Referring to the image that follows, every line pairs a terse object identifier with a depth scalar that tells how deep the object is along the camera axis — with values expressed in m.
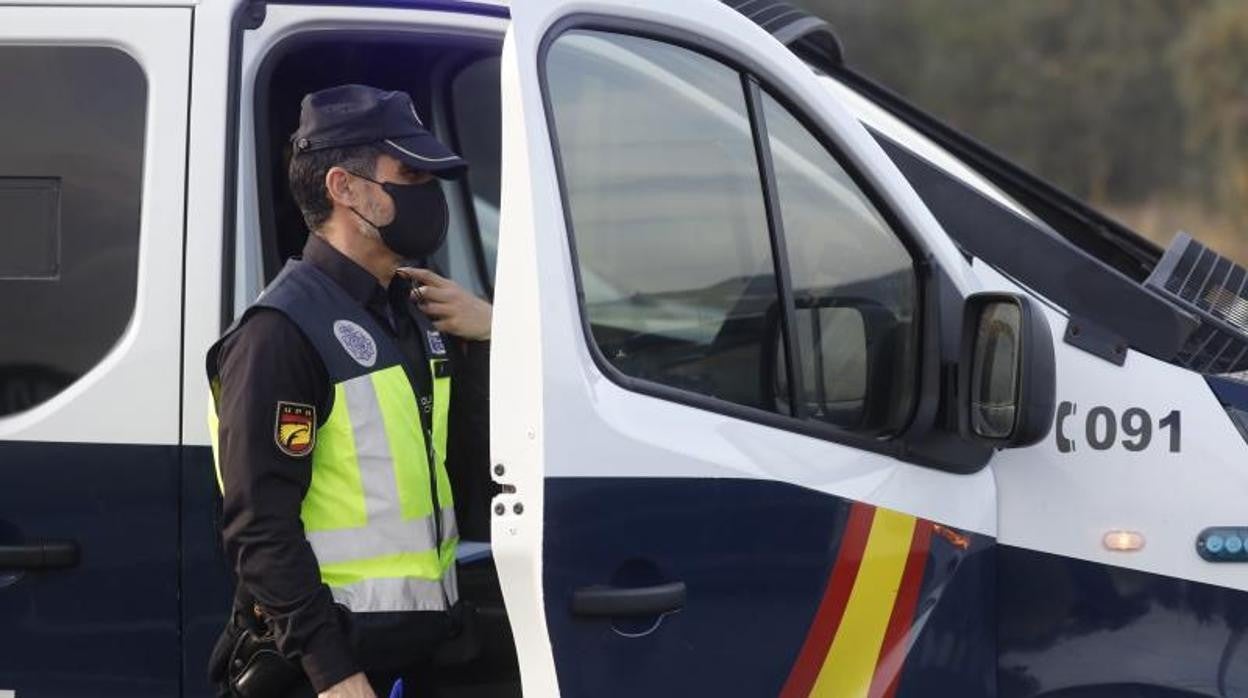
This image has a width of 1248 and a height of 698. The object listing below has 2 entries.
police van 5.96
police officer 5.52
